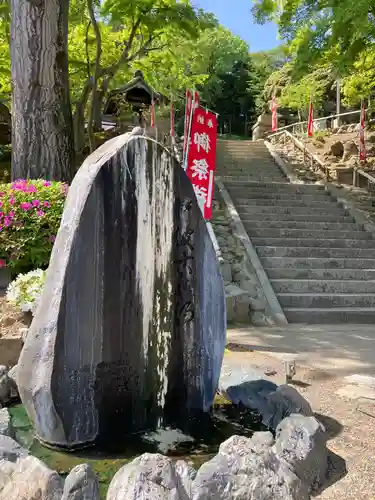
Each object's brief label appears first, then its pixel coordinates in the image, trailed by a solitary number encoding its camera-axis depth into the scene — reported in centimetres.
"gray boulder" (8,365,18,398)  347
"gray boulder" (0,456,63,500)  204
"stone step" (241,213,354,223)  1097
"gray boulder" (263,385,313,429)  310
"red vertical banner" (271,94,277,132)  2497
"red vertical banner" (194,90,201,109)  910
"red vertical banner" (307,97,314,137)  2048
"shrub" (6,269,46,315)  506
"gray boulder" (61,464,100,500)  200
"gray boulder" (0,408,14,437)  266
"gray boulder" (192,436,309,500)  215
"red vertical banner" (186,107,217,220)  891
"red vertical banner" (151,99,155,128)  1435
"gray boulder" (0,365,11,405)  339
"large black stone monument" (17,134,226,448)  263
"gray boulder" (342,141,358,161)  1848
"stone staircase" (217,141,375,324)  810
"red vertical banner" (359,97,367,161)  1641
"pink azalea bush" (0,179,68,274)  591
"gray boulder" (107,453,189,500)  201
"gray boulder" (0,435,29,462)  233
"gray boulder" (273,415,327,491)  246
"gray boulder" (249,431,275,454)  240
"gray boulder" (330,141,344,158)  1927
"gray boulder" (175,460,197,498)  216
